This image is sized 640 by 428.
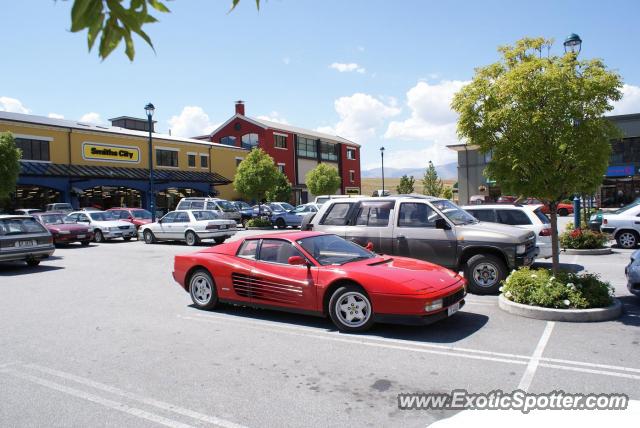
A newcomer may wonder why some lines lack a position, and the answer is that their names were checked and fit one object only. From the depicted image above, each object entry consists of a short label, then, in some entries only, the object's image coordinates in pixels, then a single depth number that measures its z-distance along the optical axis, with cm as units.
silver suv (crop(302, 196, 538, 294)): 868
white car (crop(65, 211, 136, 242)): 2209
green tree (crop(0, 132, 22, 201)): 2419
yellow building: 3153
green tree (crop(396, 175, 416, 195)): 6044
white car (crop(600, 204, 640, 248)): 1473
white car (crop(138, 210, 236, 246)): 1926
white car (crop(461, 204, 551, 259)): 1087
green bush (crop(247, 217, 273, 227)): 2852
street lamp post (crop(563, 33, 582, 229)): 955
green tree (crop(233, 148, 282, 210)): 3012
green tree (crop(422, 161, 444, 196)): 5766
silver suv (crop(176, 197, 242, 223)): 2812
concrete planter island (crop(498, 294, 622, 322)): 657
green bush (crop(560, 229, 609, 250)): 1404
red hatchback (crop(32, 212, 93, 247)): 1970
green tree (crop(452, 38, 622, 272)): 697
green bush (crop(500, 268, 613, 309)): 681
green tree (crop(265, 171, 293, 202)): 4323
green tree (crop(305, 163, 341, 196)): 4288
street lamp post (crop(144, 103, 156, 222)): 2595
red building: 5028
